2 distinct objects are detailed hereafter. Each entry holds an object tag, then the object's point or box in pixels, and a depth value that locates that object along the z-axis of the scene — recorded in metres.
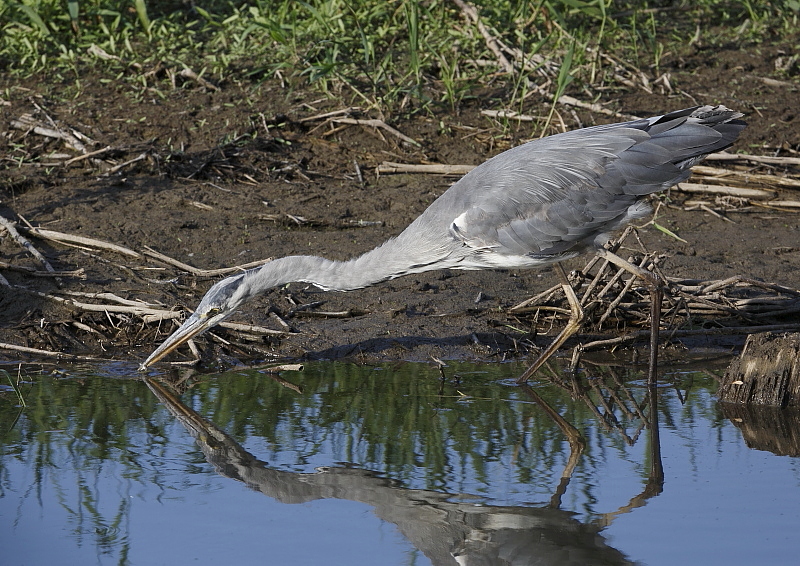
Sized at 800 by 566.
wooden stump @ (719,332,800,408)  11.73
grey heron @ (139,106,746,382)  12.76
